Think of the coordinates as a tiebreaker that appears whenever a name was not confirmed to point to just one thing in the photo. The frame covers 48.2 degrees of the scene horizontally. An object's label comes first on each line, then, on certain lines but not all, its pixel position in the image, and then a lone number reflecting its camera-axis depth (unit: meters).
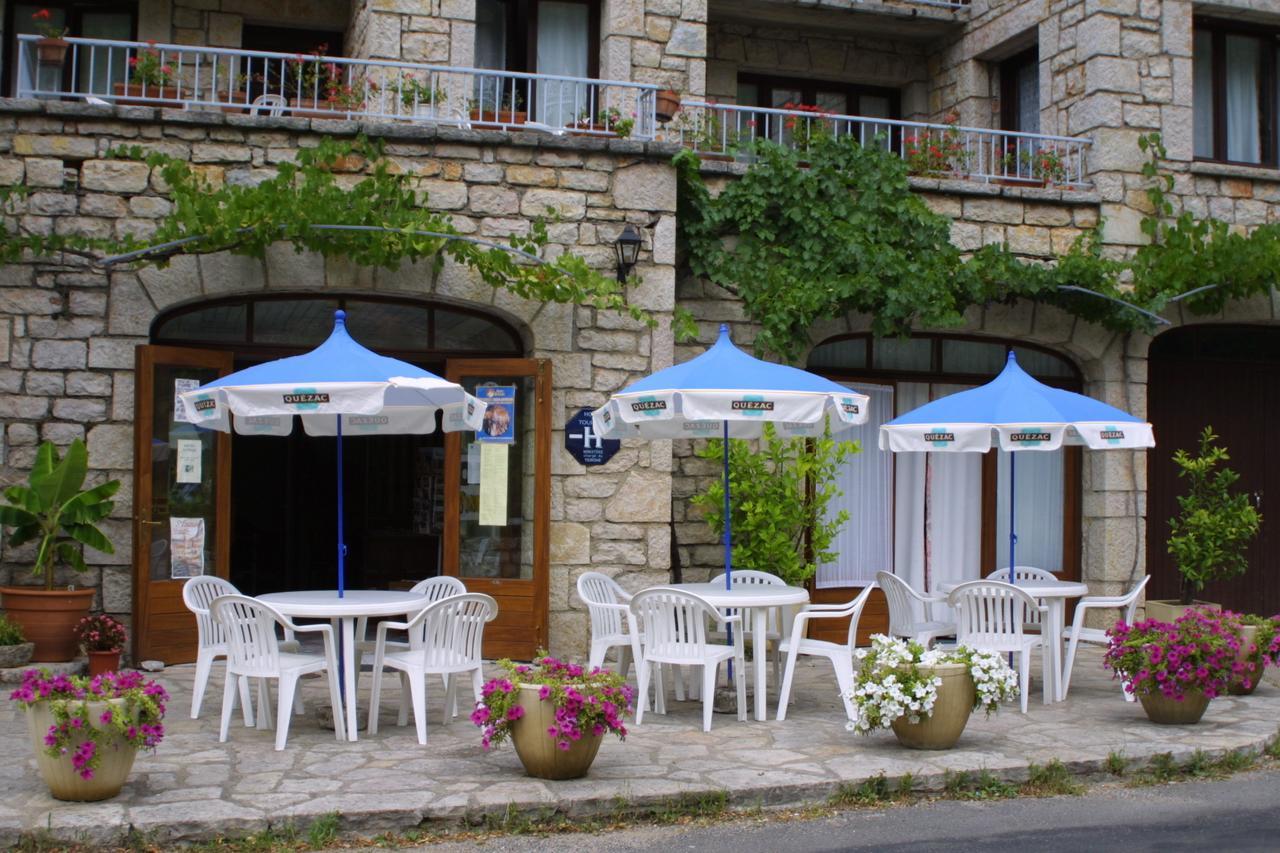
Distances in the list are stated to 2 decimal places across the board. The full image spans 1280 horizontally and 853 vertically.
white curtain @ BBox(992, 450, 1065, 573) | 12.61
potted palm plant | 9.26
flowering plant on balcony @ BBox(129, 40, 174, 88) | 10.32
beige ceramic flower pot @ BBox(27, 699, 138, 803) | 5.92
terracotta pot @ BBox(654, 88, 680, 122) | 11.05
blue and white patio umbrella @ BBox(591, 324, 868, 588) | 7.90
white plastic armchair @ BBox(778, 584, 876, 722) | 8.20
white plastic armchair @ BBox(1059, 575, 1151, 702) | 9.18
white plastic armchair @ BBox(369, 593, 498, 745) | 7.43
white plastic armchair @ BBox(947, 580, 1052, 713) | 8.62
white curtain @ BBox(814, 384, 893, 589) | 12.02
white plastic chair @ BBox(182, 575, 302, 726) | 7.82
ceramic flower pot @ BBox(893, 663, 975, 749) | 7.14
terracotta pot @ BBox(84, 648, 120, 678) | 9.11
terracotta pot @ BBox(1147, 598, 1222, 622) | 11.16
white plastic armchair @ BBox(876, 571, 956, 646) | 9.06
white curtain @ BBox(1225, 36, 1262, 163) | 13.16
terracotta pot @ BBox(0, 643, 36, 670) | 9.02
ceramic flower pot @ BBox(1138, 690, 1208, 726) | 8.03
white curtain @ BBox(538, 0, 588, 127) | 12.39
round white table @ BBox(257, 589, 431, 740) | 7.40
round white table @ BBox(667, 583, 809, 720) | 8.00
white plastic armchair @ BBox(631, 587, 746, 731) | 7.82
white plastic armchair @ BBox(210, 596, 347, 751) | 7.17
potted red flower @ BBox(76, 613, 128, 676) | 9.12
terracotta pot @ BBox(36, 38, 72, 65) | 10.07
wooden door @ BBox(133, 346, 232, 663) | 9.70
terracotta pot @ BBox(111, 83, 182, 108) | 10.10
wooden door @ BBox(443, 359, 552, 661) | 10.31
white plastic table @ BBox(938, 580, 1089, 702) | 9.05
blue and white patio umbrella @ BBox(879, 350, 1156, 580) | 9.05
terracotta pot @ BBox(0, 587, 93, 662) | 9.26
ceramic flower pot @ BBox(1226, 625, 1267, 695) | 9.20
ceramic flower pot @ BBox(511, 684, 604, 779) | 6.40
